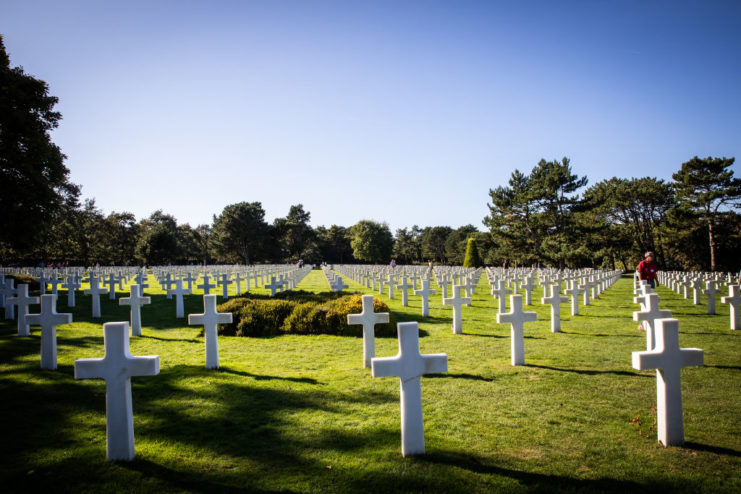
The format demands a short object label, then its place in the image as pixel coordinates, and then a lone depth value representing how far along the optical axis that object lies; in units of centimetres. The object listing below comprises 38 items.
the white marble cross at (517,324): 609
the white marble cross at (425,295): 1153
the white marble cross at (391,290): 1692
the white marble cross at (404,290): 1444
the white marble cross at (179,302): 1181
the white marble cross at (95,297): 1142
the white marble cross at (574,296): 1168
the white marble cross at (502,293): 1080
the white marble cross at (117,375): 312
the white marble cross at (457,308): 883
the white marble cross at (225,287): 1576
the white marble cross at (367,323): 608
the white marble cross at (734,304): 904
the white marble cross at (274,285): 1519
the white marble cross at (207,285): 1371
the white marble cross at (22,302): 821
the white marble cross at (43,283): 1528
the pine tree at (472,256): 5150
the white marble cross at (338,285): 1468
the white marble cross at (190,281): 1852
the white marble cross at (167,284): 1762
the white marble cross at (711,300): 1172
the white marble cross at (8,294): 1068
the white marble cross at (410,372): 318
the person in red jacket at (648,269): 946
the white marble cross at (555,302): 891
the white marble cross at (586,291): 1376
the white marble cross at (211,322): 607
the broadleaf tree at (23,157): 1438
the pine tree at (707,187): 3334
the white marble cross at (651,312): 615
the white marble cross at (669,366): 327
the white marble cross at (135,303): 864
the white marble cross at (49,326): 582
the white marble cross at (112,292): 1656
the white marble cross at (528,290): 1424
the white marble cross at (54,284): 1453
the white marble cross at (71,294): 1372
